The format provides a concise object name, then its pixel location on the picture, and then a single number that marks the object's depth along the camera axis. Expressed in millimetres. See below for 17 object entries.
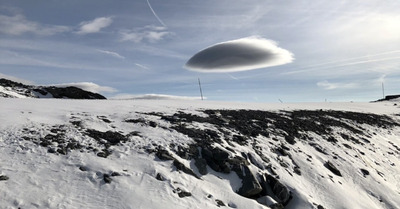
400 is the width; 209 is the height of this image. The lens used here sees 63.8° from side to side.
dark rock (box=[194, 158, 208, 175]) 11020
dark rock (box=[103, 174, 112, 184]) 9027
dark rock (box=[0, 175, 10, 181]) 8214
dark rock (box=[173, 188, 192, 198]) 9230
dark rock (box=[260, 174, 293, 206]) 10914
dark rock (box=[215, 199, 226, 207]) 9305
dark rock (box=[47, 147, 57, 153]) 10125
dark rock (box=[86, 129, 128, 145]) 11844
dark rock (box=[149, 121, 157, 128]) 14672
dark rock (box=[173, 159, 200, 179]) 10573
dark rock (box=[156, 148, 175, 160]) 11016
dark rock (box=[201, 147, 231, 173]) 11398
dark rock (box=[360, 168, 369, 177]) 15372
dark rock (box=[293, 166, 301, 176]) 13205
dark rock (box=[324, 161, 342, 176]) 14703
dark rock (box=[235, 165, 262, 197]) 10523
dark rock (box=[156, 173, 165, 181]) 9750
